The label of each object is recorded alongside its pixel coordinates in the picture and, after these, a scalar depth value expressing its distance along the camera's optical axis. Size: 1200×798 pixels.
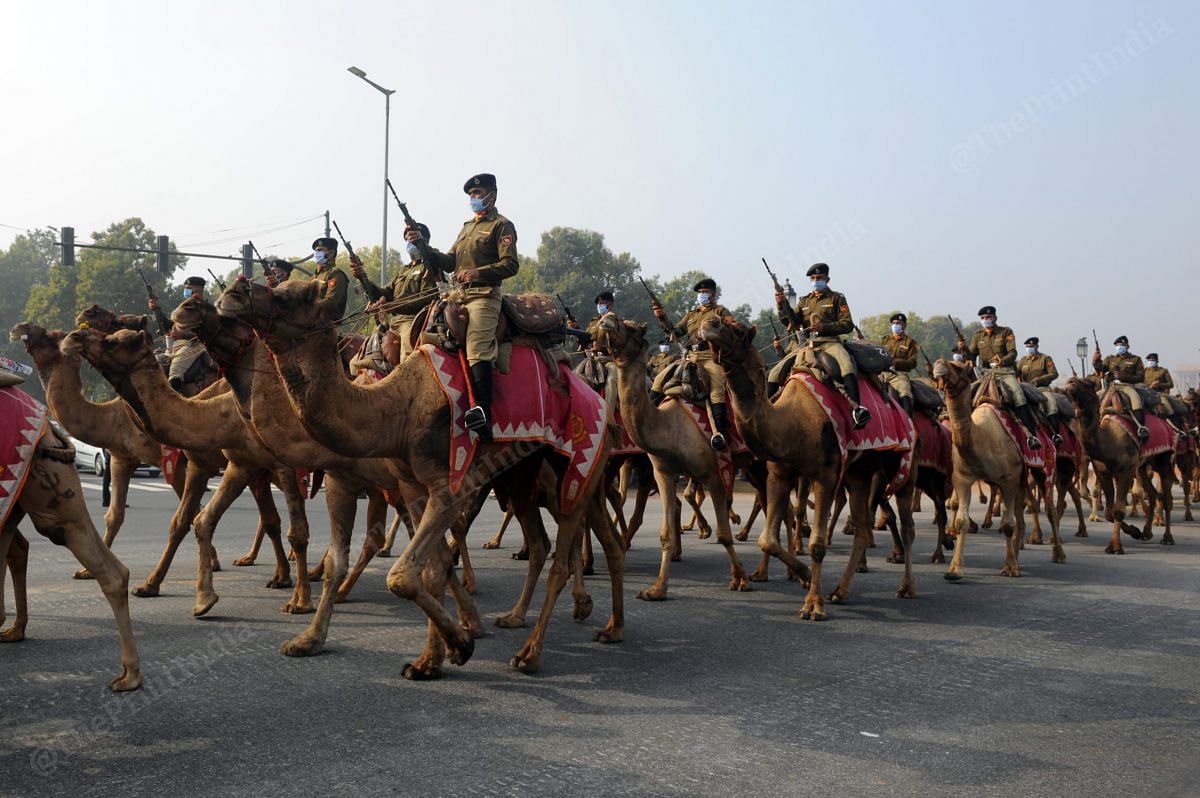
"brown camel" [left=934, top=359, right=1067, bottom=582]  13.09
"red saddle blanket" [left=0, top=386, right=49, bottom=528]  6.57
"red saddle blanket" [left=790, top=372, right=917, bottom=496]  10.92
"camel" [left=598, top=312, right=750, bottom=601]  10.38
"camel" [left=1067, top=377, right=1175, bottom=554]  16.77
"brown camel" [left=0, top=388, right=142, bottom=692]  6.81
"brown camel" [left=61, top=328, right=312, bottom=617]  8.77
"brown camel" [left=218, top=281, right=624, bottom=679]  6.85
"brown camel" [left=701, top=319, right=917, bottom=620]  10.12
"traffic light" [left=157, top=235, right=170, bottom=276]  29.35
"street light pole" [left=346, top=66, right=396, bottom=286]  31.50
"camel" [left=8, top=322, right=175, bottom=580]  9.51
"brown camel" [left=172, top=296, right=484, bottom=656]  7.70
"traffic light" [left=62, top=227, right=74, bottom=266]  29.12
